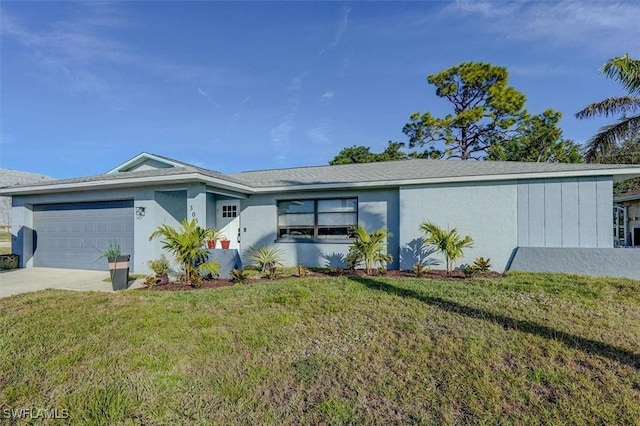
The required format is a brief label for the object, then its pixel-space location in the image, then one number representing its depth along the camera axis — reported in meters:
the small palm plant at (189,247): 7.78
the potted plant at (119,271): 7.82
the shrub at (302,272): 8.79
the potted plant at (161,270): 8.49
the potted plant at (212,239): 8.79
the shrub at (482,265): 8.83
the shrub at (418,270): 8.72
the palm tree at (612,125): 11.41
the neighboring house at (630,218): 15.41
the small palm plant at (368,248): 9.00
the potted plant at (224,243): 11.19
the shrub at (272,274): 8.78
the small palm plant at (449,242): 8.78
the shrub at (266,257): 9.92
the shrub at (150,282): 7.98
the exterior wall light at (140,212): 10.19
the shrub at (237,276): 8.26
